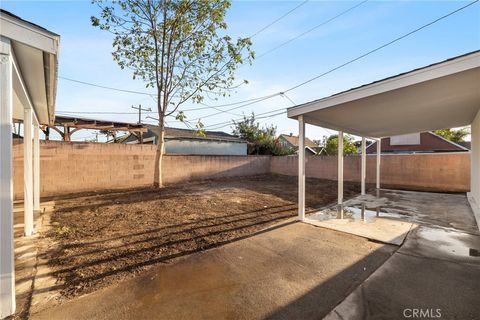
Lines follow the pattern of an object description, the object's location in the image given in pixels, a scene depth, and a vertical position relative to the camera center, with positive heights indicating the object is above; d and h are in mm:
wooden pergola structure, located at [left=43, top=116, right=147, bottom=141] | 8805 +1434
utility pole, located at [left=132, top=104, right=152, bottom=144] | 20406 +4389
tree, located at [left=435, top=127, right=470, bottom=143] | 19094 +2042
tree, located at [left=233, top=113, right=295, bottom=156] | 18391 +1938
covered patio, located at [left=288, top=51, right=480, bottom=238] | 3133 +1073
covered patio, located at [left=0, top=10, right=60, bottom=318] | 1856 +721
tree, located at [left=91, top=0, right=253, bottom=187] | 6957 +4075
